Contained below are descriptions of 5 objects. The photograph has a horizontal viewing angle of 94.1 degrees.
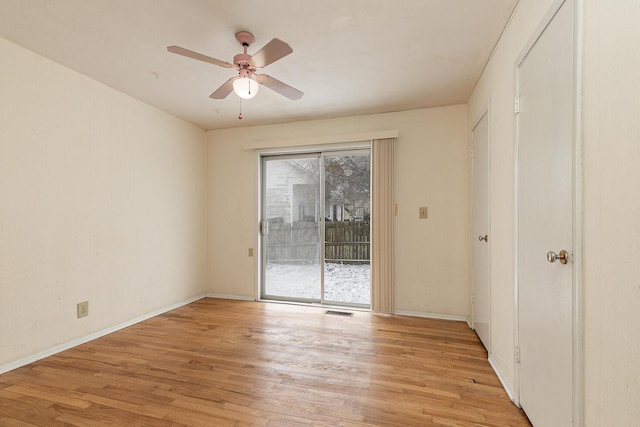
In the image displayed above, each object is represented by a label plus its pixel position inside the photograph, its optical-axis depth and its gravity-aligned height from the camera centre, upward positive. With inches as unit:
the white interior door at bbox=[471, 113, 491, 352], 101.1 -7.8
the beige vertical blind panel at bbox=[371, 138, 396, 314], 144.6 -6.7
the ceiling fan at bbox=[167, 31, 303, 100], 72.2 +38.9
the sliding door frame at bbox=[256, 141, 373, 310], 156.0 +9.1
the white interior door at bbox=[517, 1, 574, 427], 50.4 -1.9
